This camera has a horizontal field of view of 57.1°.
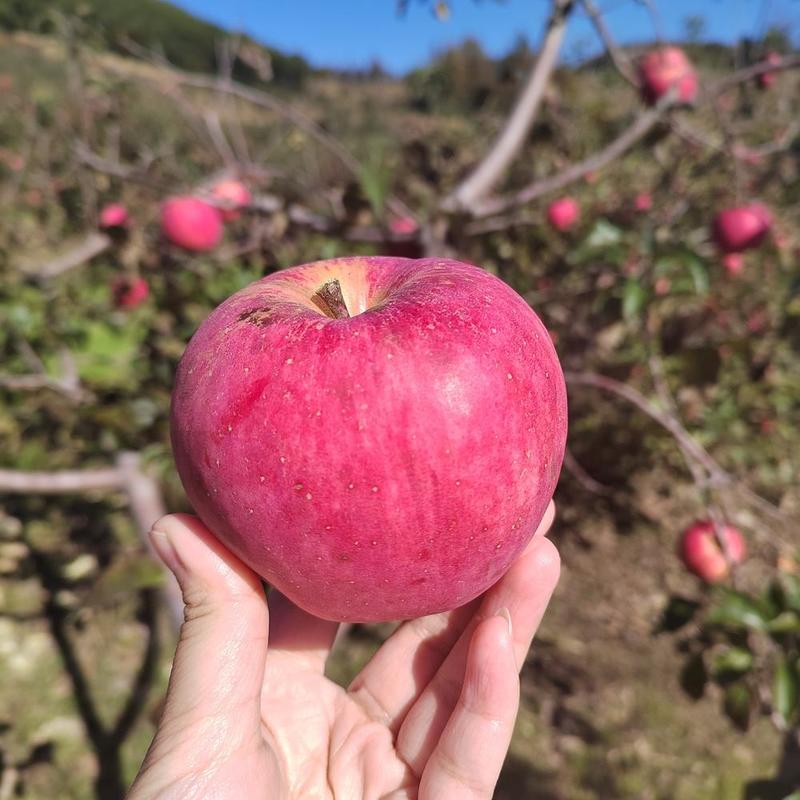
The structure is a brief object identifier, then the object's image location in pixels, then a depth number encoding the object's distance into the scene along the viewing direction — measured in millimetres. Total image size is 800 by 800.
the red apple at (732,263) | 2197
